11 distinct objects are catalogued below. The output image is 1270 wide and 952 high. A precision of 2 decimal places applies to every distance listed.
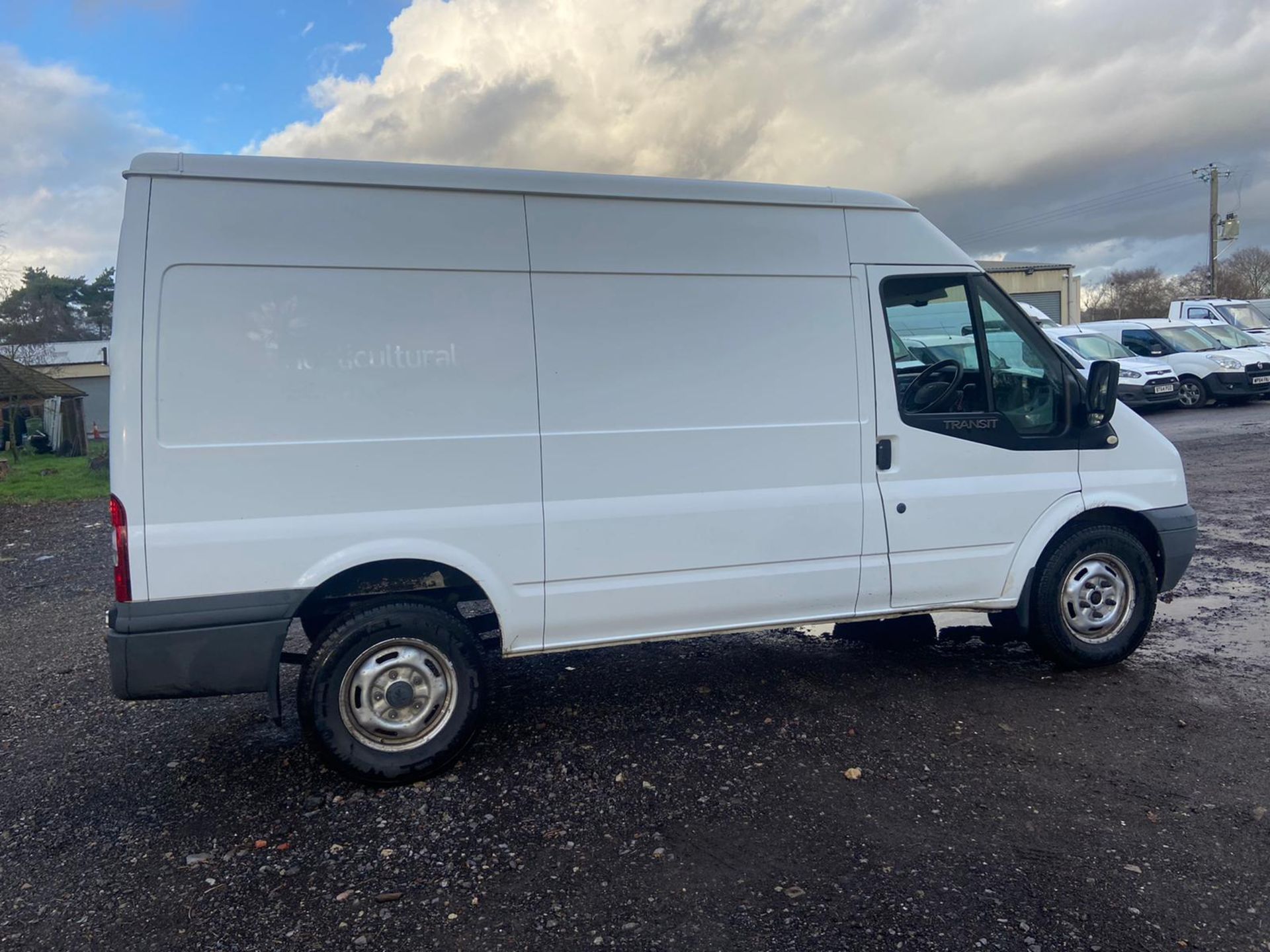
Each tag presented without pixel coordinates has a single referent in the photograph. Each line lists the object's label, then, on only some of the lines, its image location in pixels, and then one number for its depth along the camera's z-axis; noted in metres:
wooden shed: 25.48
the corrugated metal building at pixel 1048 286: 42.66
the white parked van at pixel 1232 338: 20.00
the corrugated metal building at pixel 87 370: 38.56
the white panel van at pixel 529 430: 3.73
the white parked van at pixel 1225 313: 25.67
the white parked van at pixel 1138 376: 19.14
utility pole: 44.94
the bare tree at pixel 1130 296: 59.38
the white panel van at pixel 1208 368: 19.20
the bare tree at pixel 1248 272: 58.53
